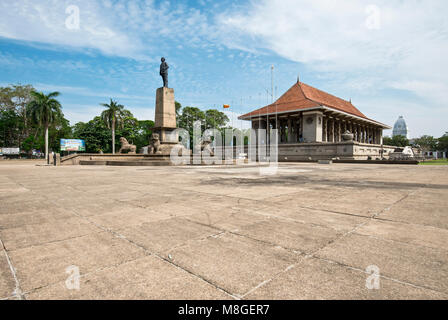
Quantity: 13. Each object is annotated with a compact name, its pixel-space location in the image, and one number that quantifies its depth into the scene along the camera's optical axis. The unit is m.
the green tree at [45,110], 40.34
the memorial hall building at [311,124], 34.41
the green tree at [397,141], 76.69
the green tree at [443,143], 70.44
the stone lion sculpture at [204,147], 22.17
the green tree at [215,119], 59.97
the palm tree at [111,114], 48.50
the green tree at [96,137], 52.77
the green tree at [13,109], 49.03
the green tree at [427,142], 77.69
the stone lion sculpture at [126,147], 28.78
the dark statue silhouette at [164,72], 22.12
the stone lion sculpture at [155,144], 20.88
